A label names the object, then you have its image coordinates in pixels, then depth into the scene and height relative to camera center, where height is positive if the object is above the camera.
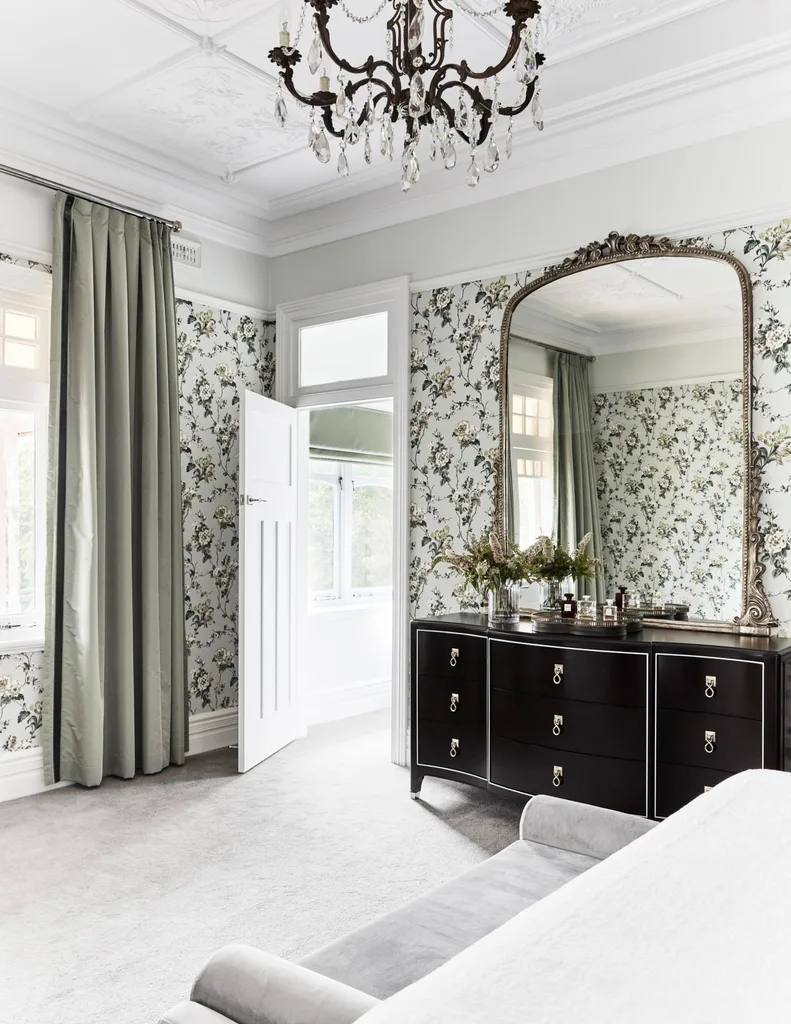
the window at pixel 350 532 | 5.89 -0.07
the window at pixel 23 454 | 3.89 +0.32
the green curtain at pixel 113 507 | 3.86 +0.07
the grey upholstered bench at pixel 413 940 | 1.13 -0.74
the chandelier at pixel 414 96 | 2.00 +1.08
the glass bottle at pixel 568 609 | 3.50 -0.36
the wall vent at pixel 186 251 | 4.51 +1.46
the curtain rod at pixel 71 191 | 3.73 +1.55
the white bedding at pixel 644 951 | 0.83 -0.49
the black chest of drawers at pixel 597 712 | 2.87 -0.71
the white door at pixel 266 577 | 4.24 -0.29
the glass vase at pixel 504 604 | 3.60 -0.35
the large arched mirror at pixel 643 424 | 3.33 +0.42
